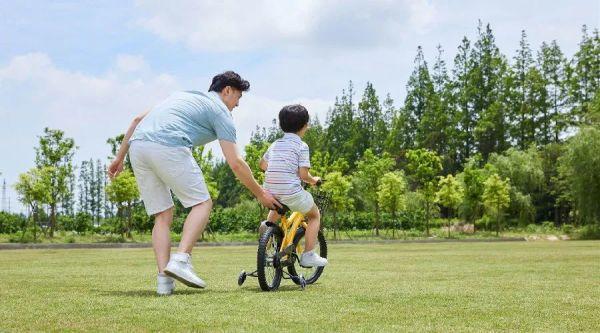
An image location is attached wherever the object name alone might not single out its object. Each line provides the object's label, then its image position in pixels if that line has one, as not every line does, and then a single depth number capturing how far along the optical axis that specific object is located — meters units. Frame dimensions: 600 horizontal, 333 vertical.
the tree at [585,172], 39.28
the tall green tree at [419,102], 70.00
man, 5.72
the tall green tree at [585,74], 61.25
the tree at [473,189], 45.74
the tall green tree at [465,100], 67.94
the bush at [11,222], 41.84
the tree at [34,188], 34.03
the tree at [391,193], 41.28
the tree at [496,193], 43.66
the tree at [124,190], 35.69
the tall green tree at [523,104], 64.74
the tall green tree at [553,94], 63.47
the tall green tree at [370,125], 75.12
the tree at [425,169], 44.38
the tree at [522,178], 48.78
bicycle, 6.21
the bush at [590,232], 38.56
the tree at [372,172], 44.38
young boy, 6.43
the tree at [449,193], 42.94
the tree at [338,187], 39.53
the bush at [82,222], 41.62
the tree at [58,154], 37.47
